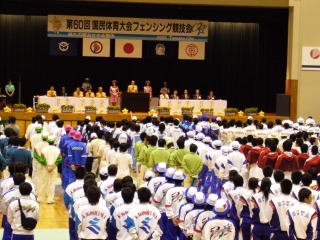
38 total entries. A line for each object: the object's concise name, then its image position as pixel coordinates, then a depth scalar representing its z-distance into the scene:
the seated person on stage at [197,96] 32.12
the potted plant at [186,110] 29.19
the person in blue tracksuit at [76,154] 15.66
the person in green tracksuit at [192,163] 14.82
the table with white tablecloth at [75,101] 30.31
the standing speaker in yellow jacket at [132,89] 32.84
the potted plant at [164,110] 28.89
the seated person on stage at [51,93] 30.97
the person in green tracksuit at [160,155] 15.13
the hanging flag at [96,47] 34.09
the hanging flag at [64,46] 34.16
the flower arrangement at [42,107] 28.14
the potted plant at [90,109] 28.64
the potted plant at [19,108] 27.84
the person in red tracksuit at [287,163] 14.61
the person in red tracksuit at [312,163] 14.54
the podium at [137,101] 30.48
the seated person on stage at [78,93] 31.52
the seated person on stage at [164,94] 31.83
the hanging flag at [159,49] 34.75
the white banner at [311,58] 31.28
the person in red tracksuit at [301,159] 14.97
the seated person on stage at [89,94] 31.45
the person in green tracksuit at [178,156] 15.28
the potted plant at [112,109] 28.50
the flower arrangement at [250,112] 29.86
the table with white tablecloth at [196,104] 31.08
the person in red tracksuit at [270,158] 15.09
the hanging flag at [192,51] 34.56
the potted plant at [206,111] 29.47
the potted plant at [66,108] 28.25
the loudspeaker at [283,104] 31.34
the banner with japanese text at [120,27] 33.50
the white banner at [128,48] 34.19
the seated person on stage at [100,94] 31.76
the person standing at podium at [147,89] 32.97
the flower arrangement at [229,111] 29.67
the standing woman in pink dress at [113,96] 31.70
